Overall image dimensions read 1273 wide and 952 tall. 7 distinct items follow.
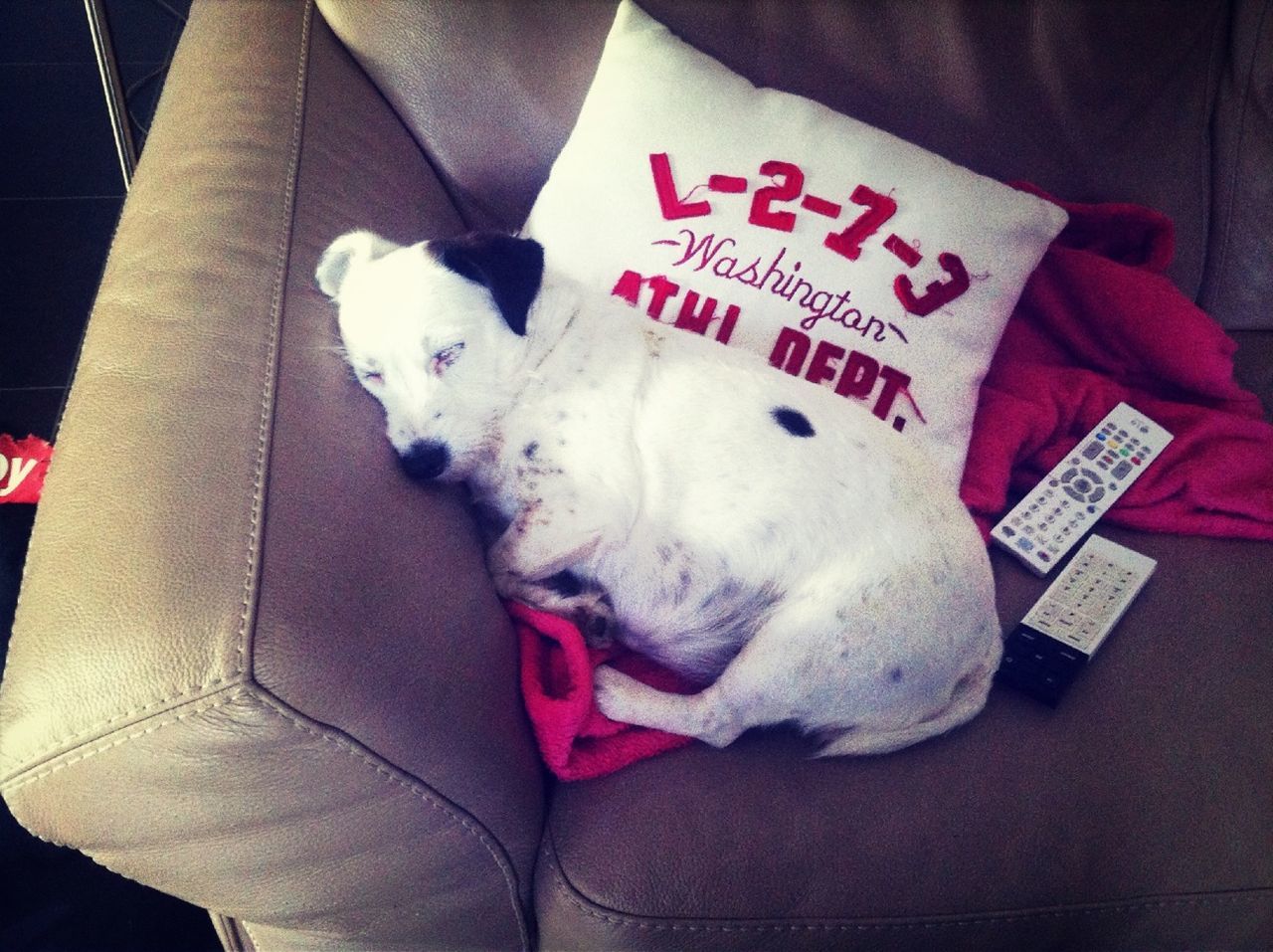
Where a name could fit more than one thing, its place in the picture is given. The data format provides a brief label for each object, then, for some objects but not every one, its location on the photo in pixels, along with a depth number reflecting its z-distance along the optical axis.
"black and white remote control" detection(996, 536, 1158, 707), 1.21
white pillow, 1.39
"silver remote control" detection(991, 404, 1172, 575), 1.39
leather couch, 0.80
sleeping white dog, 1.15
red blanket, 1.46
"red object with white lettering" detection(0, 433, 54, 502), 1.42
